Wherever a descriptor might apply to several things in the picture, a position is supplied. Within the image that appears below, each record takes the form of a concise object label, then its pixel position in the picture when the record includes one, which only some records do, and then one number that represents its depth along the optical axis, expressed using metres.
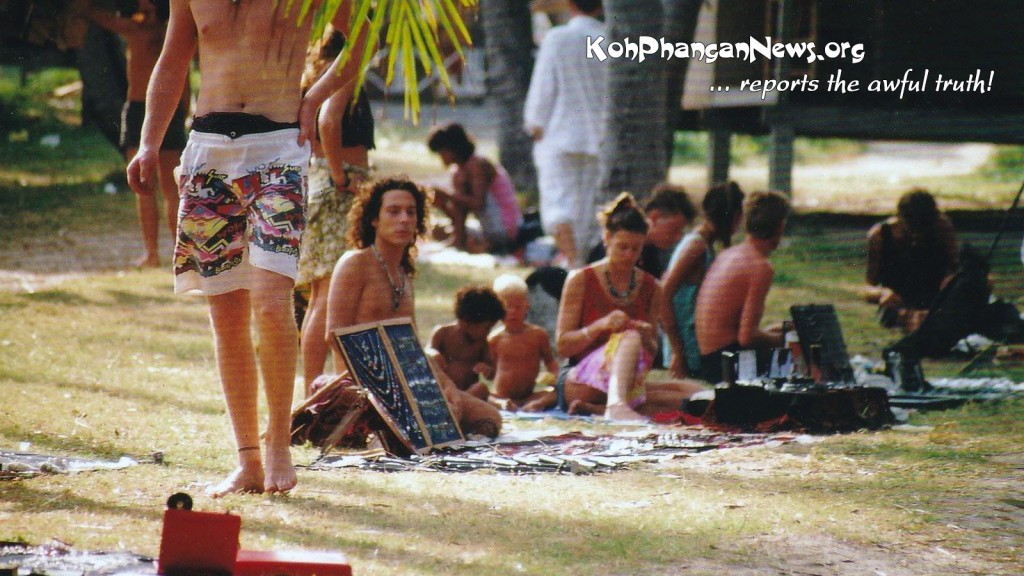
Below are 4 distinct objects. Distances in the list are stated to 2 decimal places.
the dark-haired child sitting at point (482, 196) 21.84
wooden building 24.84
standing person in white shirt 19.80
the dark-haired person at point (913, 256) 16.92
